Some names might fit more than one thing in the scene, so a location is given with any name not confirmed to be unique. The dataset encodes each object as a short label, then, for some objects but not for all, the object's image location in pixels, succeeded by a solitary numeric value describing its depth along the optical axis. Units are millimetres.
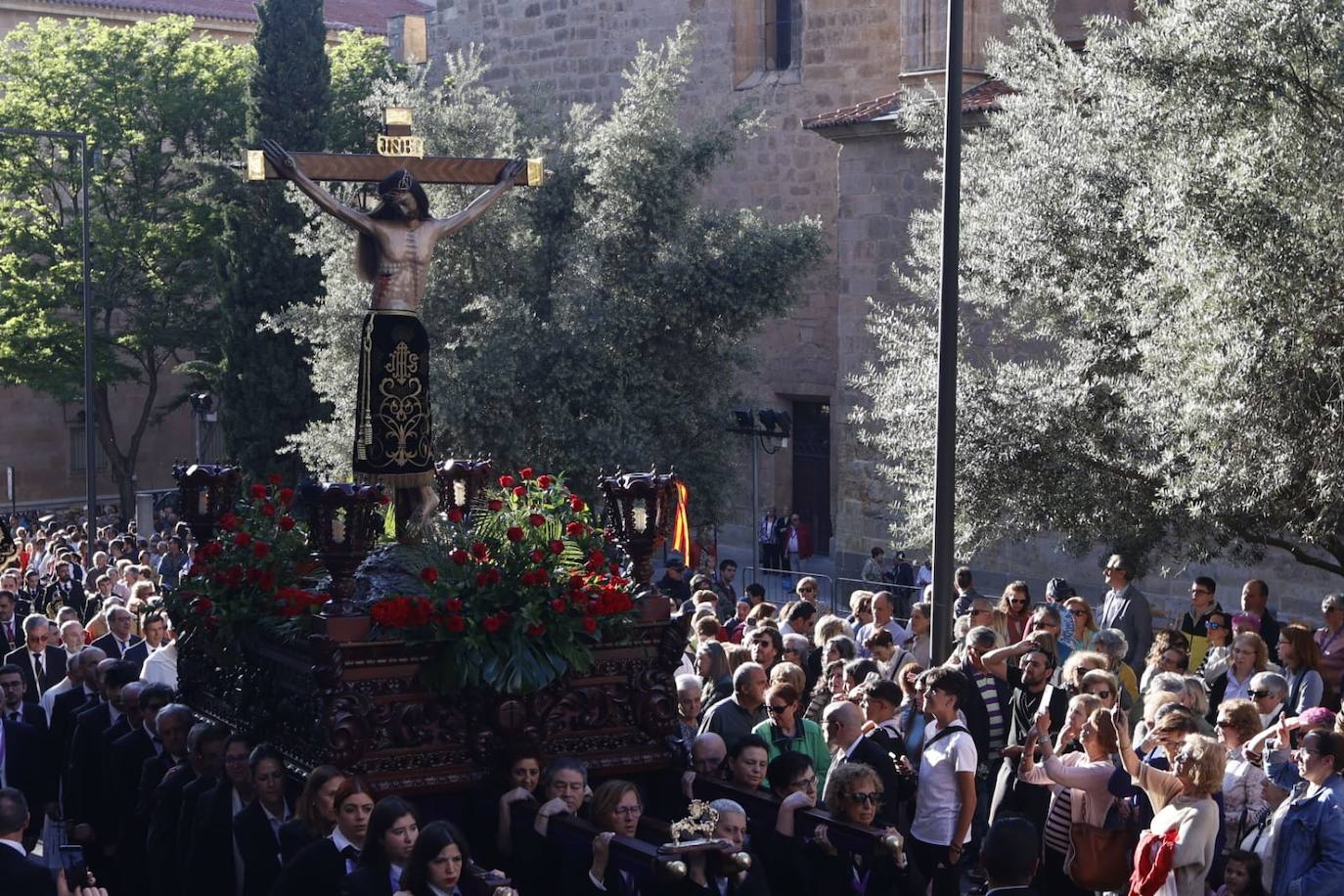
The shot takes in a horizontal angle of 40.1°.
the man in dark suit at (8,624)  15445
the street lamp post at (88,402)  26719
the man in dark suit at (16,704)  11516
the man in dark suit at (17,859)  7430
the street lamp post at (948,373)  11703
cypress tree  30438
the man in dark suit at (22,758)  11031
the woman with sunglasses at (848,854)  8125
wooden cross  11227
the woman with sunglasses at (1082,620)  13136
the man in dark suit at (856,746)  8875
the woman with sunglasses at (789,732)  9406
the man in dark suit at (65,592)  19750
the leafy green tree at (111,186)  37656
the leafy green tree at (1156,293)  12453
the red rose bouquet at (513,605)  9172
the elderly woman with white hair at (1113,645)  10766
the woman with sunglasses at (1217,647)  11750
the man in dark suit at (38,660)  13273
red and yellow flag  13208
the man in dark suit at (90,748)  10766
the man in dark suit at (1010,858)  6777
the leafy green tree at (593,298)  23281
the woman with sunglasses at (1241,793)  8461
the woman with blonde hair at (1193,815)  7562
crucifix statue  11266
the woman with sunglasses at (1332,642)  12031
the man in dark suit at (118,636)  13453
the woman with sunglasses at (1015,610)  13555
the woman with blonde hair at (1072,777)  8430
